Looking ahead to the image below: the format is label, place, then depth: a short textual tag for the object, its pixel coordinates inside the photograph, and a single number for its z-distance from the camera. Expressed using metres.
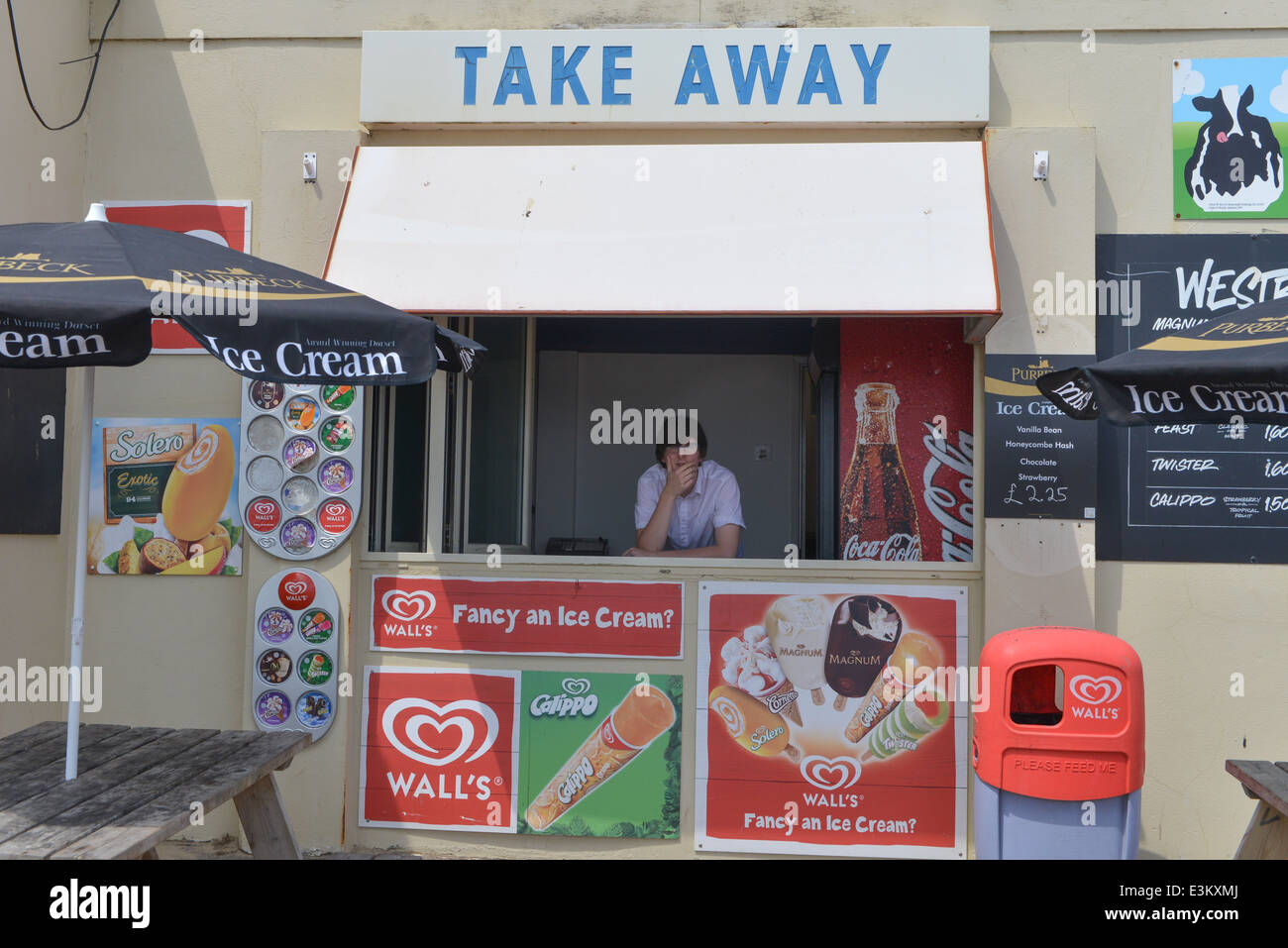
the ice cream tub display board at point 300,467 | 4.79
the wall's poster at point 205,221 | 5.06
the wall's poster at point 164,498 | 4.95
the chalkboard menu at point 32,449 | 4.79
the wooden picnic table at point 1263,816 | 3.37
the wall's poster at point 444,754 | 4.73
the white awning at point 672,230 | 4.43
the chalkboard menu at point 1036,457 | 4.57
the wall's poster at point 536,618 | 4.72
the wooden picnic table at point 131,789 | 2.64
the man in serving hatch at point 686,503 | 5.00
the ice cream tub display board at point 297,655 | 4.77
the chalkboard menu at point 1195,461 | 4.60
